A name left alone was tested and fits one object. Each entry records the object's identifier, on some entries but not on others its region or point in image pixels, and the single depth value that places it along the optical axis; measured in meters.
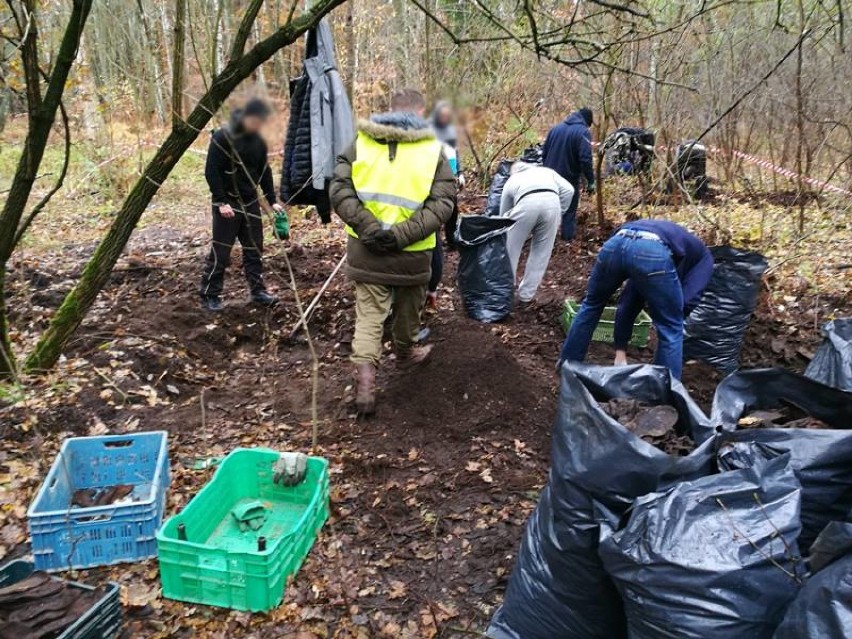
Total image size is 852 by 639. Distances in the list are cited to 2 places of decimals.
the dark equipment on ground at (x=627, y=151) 7.09
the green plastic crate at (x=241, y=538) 2.09
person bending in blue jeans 3.22
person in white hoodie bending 4.74
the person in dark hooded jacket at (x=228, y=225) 4.44
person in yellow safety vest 2.97
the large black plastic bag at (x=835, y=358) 2.76
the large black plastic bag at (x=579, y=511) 1.74
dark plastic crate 1.82
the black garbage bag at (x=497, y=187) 5.89
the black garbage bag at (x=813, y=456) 1.76
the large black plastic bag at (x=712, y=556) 1.50
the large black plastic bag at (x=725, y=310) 3.92
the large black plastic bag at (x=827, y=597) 1.31
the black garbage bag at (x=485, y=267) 4.59
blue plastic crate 2.23
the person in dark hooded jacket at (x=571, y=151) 6.69
